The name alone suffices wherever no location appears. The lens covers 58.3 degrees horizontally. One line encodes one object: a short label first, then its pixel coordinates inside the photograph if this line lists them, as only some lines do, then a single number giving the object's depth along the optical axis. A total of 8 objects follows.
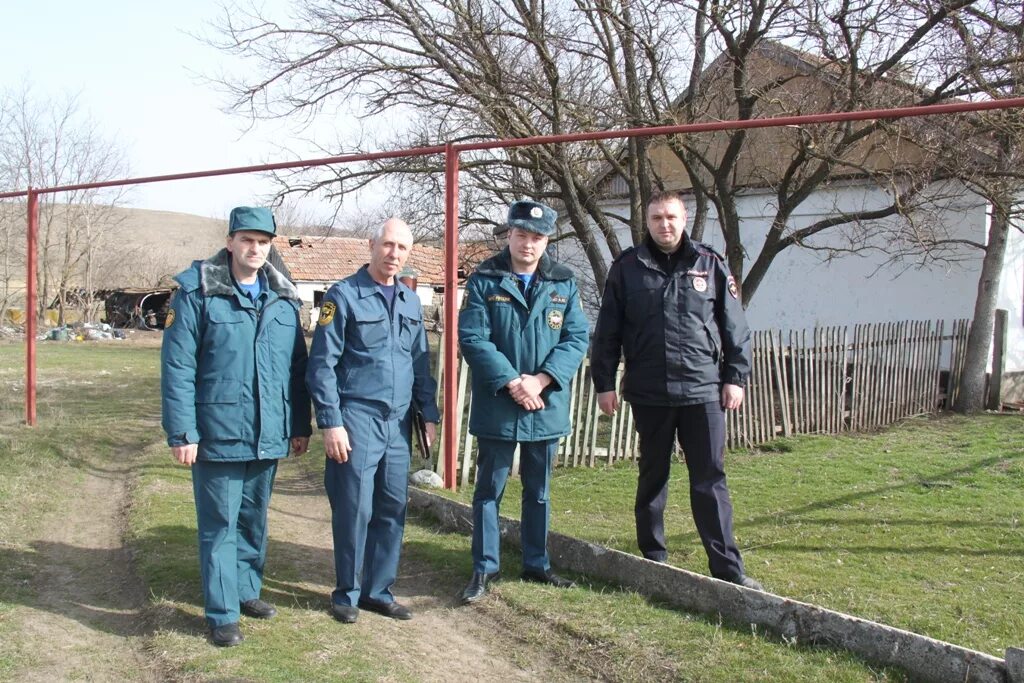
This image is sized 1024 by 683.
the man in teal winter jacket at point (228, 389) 3.99
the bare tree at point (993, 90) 8.84
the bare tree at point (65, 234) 31.66
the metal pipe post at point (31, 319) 9.33
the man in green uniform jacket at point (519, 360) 4.43
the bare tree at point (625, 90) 10.08
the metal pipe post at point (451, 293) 6.37
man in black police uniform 4.39
